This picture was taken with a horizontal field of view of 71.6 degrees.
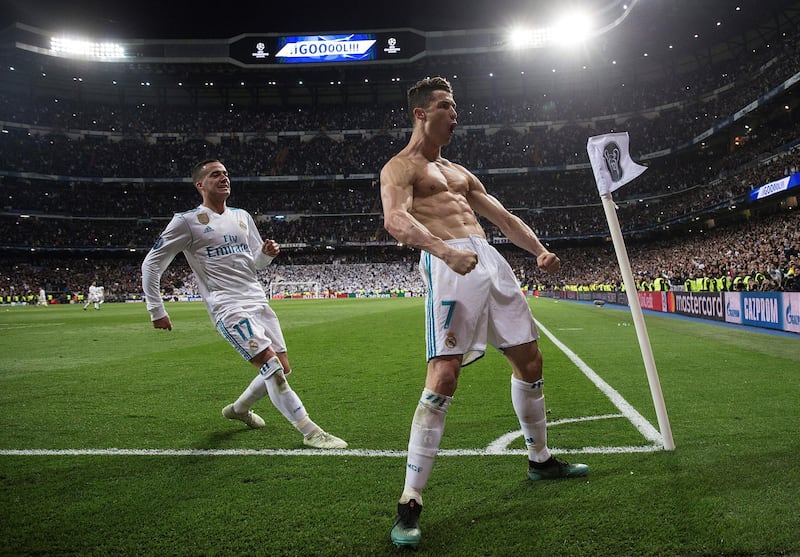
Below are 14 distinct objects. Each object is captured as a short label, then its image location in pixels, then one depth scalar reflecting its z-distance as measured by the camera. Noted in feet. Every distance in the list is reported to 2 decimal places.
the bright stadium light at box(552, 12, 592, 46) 180.55
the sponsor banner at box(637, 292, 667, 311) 79.15
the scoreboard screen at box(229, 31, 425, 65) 196.54
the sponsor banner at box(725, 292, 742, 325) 53.52
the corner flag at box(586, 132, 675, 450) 13.39
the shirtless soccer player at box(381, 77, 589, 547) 9.69
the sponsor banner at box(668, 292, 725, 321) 58.39
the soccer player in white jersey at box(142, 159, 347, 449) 15.05
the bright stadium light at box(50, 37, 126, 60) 189.98
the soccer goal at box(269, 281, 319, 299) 209.26
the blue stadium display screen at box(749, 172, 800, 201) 103.54
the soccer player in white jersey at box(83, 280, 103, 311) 121.70
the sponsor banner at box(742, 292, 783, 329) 46.29
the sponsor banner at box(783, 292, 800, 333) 42.57
